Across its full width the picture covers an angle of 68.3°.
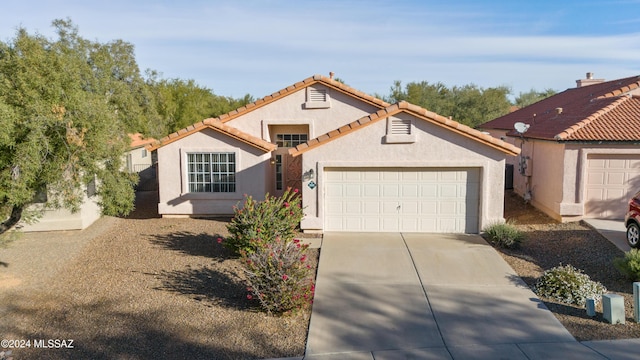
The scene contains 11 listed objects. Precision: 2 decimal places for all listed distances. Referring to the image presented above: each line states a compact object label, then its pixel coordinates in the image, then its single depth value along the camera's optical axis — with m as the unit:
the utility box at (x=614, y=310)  7.96
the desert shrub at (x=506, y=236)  12.23
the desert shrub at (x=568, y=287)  8.81
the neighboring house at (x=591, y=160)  13.93
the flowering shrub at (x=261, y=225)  10.64
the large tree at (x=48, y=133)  8.17
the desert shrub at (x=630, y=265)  9.50
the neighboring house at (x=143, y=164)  23.38
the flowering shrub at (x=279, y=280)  8.39
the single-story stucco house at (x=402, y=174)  13.45
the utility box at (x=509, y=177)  20.48
